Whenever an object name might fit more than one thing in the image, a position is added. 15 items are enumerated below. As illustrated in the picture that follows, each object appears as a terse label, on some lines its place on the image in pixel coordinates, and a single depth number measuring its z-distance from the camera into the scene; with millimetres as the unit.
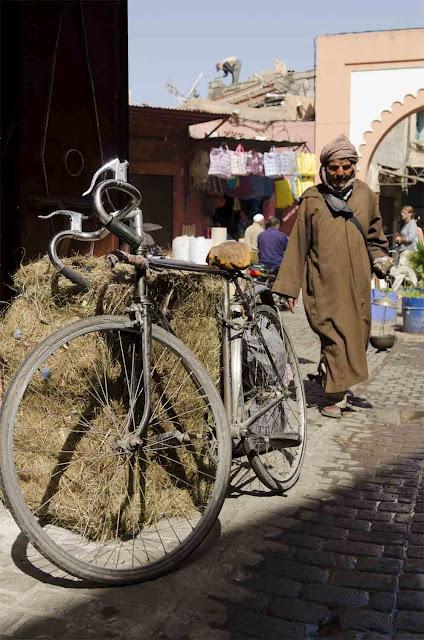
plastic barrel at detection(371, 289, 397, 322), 11531
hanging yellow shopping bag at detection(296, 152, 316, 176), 16892
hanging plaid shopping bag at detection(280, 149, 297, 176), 15977
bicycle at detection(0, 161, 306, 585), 2562
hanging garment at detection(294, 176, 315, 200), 17422
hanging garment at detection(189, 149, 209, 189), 15539
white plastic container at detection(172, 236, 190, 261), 7832
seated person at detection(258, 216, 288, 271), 13133
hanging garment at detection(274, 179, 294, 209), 17547
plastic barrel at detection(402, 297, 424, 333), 10664
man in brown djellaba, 5047
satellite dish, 22344
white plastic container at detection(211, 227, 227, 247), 14977
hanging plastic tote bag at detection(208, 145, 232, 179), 15070
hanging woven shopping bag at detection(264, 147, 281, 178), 15797
